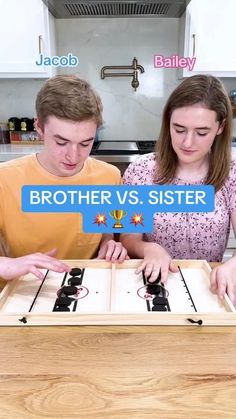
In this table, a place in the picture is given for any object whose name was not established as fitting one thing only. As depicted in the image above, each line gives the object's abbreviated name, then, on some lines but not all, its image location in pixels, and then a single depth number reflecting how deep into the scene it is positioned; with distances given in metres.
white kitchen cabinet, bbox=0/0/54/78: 1.53
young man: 0.59
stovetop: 1.57
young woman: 0.68
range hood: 1.50
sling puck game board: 0.51
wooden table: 0.39
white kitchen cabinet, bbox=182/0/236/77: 1.52
